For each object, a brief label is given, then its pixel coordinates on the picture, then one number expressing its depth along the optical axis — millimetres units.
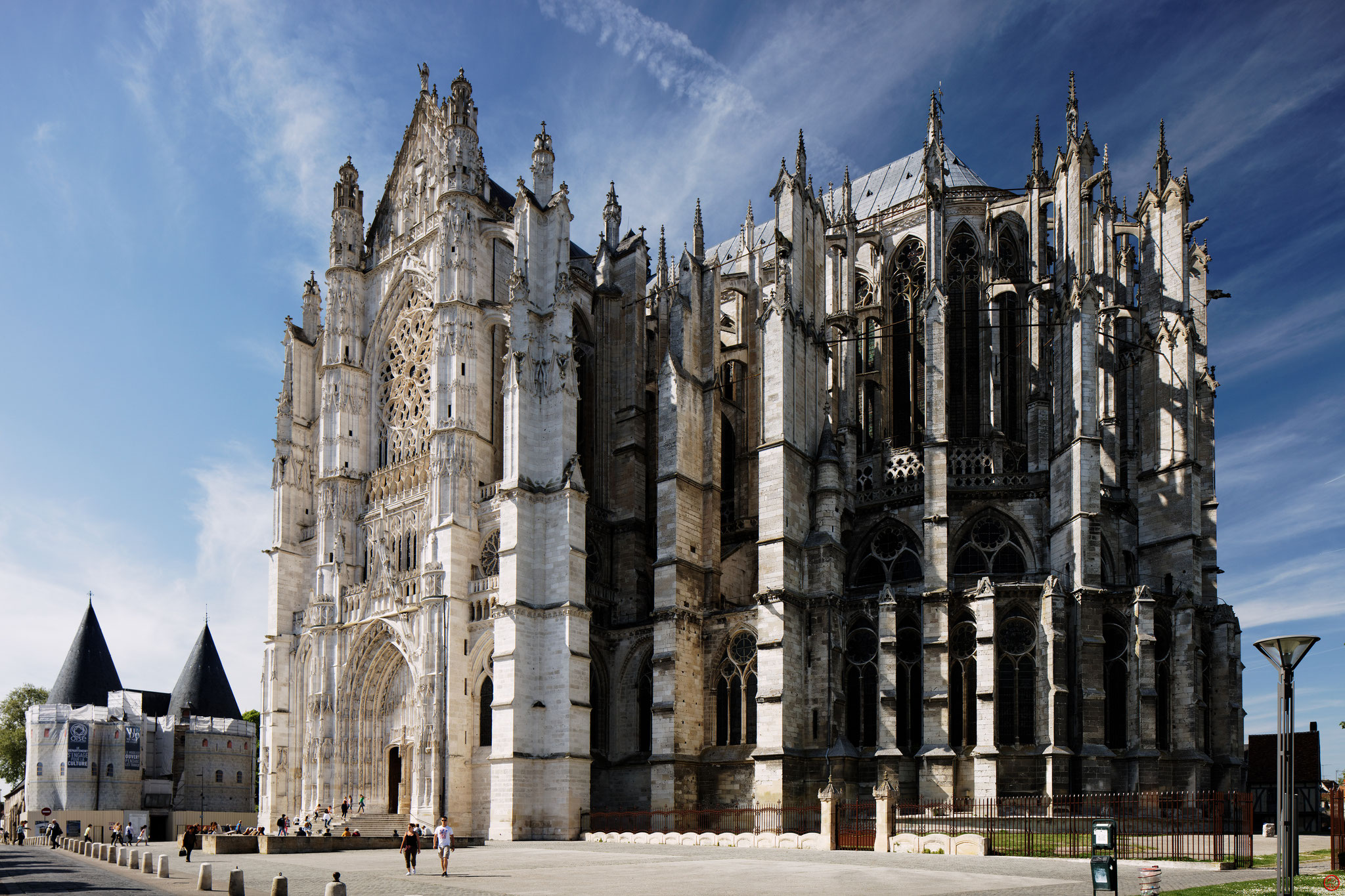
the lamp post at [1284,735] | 11797
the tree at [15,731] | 64812
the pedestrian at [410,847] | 20359
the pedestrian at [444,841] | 20344
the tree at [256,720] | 67375
